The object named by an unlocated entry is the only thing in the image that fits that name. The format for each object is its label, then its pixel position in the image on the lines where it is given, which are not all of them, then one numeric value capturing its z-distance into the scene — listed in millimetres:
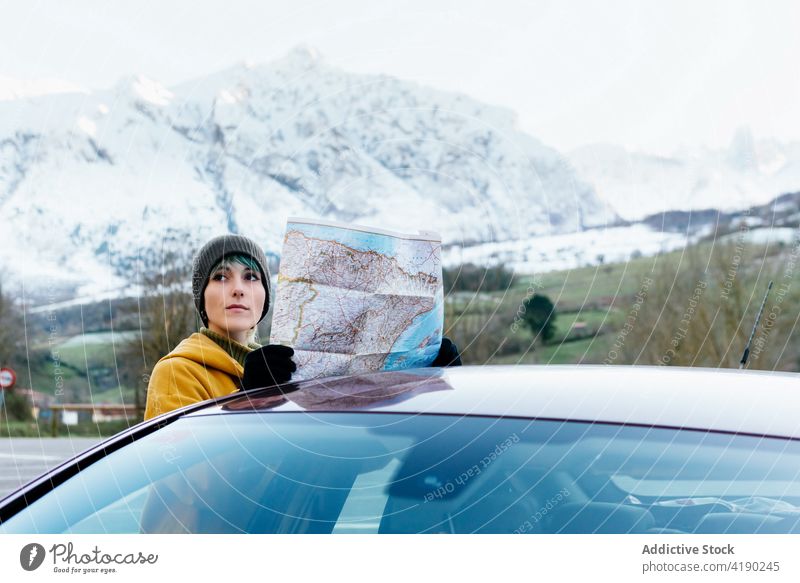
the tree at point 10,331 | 16344
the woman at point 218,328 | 2645
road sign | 20109
